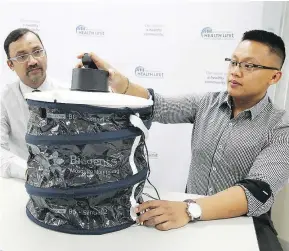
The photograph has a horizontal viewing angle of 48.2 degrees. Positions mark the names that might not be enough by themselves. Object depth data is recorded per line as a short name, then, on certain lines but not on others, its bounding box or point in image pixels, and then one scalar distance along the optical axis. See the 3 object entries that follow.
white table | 0.71
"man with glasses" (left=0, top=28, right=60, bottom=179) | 1.78
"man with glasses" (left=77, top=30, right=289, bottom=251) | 1.05
